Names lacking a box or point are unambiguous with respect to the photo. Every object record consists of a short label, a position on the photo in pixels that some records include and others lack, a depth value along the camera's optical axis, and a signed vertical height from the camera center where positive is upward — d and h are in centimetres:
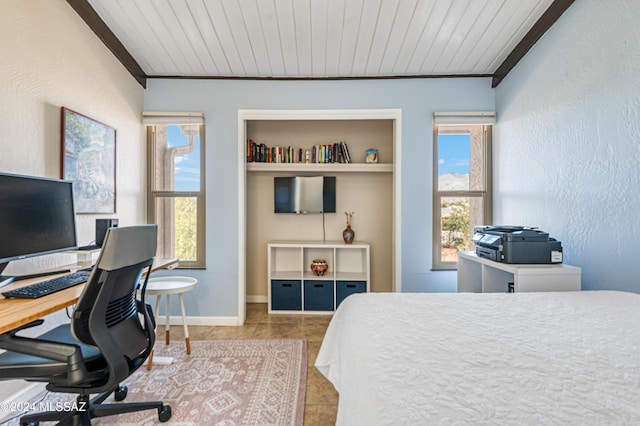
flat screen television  348 +23
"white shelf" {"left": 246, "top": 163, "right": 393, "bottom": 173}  329 +52
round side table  221 -55
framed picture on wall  207 +41
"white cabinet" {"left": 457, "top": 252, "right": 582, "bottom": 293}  181 -38
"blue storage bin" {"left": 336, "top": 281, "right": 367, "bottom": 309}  322 -80
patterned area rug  163 -110
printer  193 -22
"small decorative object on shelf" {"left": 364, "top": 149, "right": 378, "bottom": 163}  348 +68
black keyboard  125 -32
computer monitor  137 -1
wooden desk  101 -35
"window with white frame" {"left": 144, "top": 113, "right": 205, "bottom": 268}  304 +24
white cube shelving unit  324 -79
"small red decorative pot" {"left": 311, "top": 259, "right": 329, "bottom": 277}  337 -60
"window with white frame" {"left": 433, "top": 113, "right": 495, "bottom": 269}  303 +27
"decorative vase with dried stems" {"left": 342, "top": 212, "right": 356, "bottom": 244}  347 -24
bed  61 -40
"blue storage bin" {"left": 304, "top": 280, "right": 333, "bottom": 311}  327 -89
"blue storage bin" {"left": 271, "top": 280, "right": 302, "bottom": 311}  328 -90
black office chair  119 -55
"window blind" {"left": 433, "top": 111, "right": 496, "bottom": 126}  293 +95
